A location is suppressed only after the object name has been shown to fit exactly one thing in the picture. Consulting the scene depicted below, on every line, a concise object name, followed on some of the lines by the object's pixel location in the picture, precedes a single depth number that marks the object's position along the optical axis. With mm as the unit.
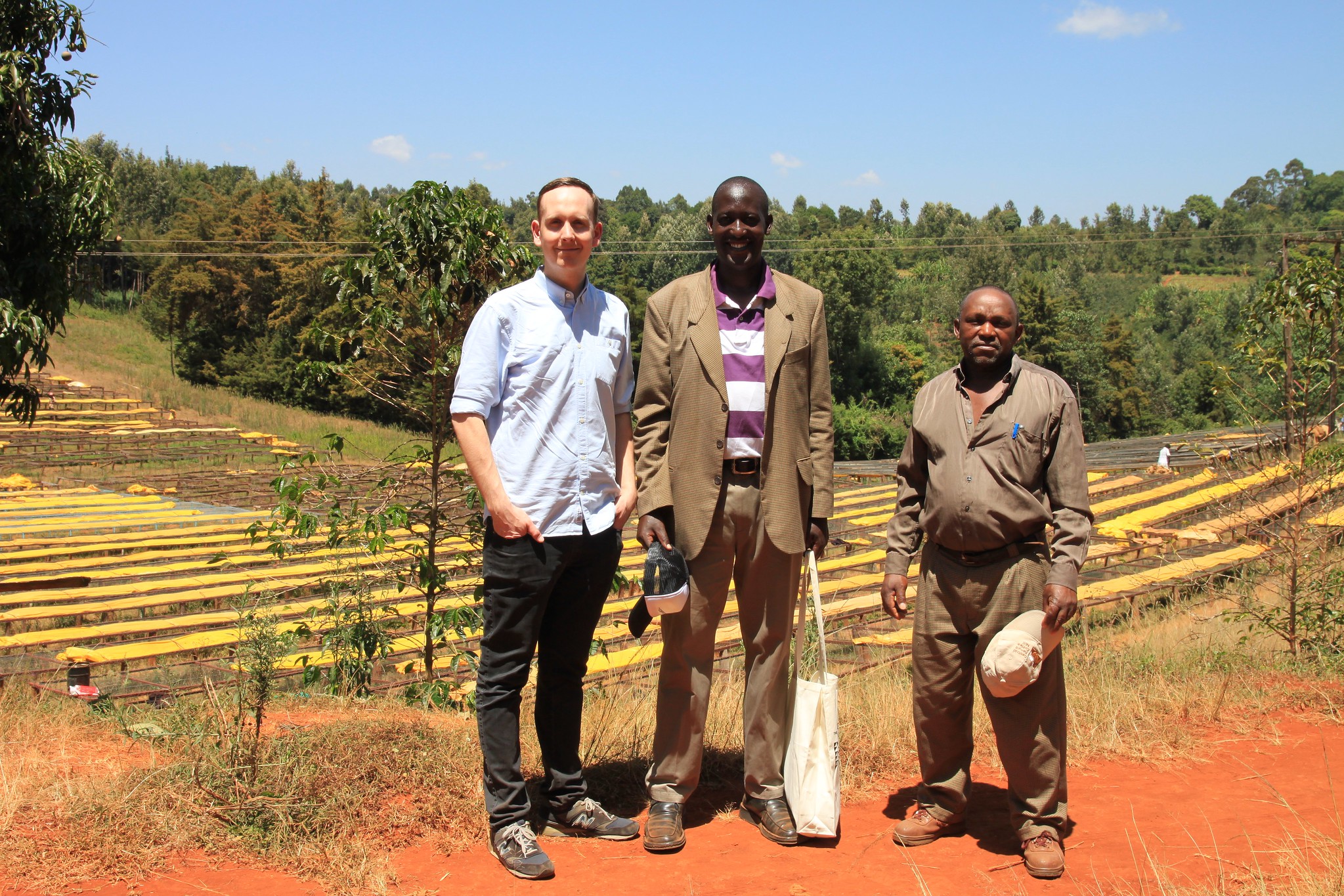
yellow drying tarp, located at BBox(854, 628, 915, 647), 9438
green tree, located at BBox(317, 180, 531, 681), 4719
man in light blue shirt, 2928
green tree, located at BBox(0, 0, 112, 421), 5406
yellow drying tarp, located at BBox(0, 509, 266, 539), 16547
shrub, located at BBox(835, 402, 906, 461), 43500
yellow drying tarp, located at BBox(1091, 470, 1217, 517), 18734
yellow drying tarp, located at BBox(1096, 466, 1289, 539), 15055
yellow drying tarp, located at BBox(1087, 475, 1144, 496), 20609
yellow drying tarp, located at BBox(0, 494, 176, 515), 19125
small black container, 6484
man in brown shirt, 3049
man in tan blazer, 3143
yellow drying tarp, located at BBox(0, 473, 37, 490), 22625
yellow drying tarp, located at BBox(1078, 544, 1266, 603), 10258
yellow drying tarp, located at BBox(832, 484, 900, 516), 21472
